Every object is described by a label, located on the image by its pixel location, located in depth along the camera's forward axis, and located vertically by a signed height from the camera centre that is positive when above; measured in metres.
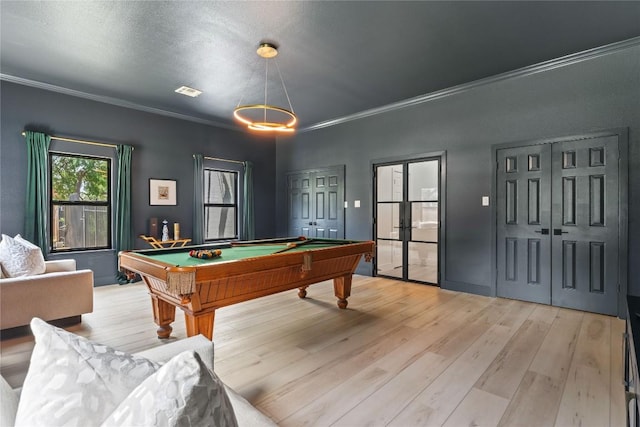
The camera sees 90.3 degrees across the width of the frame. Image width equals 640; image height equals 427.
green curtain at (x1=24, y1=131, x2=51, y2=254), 4.29 +0.30
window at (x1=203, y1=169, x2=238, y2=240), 6.37 +0.17
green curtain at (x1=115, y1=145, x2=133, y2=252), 5.05 +0.19
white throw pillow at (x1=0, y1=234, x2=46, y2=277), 3.17 -0.47
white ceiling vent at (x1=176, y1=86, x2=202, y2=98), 4.58 +1.79
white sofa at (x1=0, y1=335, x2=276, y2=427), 0.72 -0.52
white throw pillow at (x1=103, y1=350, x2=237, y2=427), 0.54 -0.33
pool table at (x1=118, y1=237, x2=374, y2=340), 2.33 -0.51
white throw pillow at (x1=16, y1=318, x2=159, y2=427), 0.62 -0.35
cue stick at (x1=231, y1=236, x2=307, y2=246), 3.82 -0.37
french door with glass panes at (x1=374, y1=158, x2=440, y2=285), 5.00 -0.11
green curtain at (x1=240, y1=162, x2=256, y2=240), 6.69 +0.11
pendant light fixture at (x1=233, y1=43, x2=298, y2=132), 3.38 +1.75
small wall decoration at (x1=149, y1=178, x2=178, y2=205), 5.50 +0.36
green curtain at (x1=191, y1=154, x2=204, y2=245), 5.96 +0.20
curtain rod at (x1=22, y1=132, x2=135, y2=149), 4.59 +1.06
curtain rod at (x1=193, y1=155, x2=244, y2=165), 6.19 +1.07
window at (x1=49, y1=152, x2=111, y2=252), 4.67 +0.16
